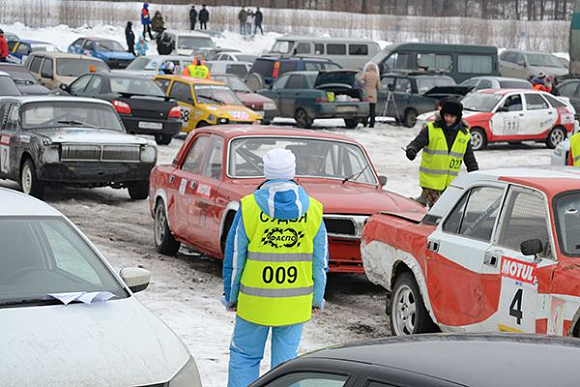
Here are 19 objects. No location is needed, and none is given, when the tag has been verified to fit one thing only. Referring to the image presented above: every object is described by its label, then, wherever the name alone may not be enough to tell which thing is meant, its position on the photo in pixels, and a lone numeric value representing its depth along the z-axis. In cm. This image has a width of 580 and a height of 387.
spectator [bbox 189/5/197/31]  6141
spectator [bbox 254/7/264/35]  6328
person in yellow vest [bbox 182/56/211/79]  2708
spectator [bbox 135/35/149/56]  4812
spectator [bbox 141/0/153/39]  5276
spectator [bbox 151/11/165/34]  5478
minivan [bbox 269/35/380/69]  4222
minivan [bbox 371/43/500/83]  3919
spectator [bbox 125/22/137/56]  4931
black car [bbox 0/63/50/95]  2473
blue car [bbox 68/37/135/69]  4312
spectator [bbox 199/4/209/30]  6206
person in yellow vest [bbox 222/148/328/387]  657
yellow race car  2378
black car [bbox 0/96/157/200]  1522
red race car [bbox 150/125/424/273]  1063
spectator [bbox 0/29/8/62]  3291
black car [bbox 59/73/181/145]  2270
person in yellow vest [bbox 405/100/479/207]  1237
